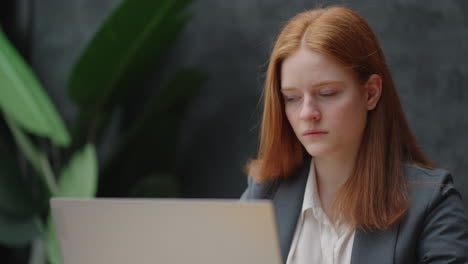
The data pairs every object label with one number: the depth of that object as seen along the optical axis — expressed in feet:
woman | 7.44
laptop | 5.29
